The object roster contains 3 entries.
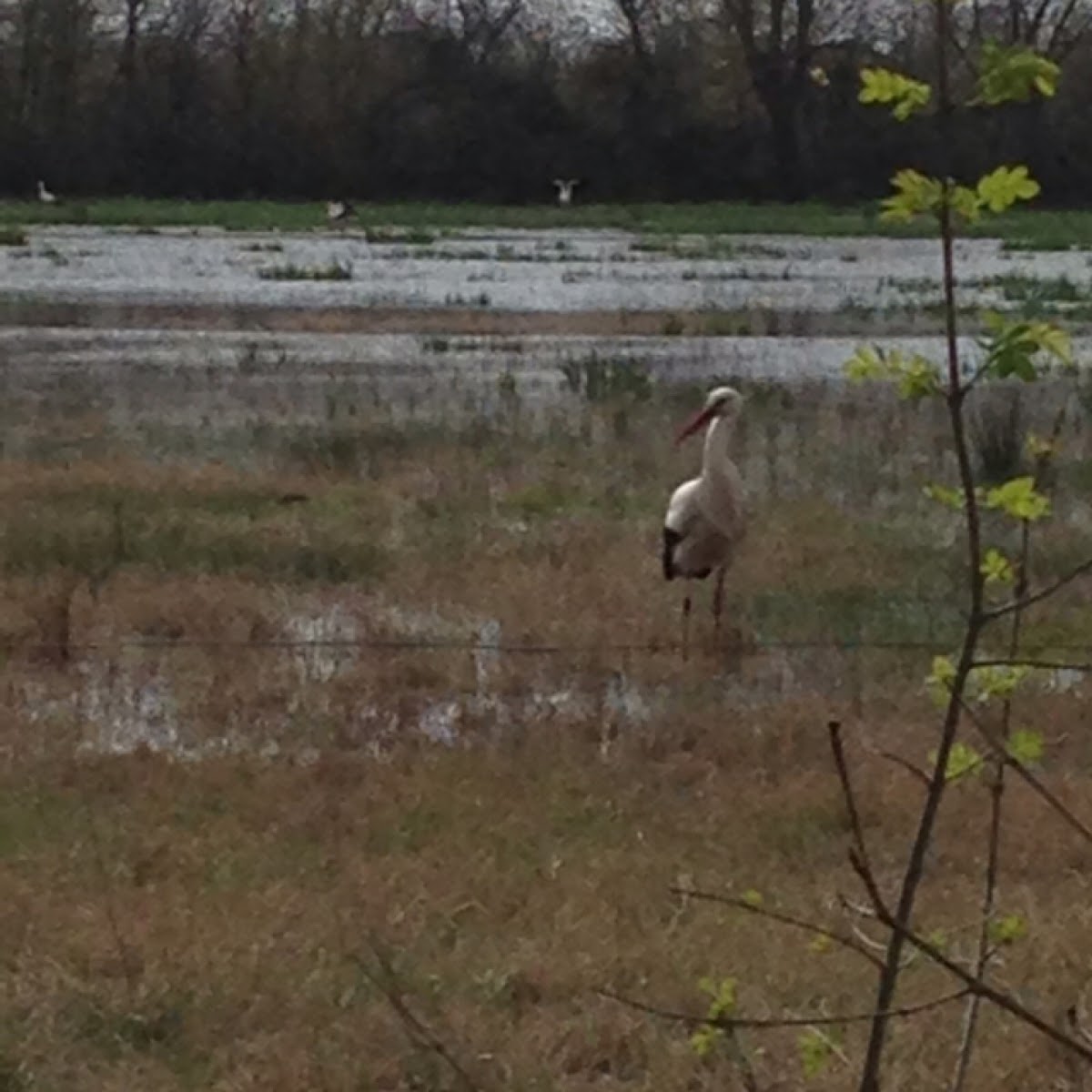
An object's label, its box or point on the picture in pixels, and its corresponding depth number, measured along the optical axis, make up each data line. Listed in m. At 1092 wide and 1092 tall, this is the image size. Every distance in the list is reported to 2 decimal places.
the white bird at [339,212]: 91.50
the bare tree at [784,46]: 99.12
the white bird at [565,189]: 104.91
